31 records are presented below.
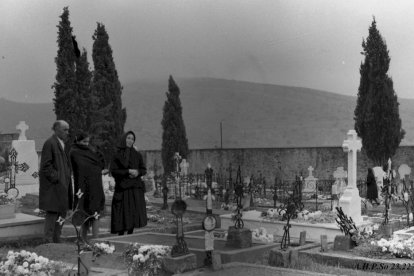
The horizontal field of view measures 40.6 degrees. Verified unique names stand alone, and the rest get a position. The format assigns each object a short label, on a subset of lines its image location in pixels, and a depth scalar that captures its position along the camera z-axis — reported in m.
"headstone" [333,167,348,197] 17.58
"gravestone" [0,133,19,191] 15.20
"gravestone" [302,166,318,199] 19.20
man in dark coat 8.07
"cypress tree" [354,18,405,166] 22.69
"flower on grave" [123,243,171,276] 6.13
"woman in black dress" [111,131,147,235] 8.67
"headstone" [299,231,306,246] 8.52
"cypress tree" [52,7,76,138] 18.53
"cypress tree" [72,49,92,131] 18.73
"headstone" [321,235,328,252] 7.76
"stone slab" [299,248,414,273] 6.71
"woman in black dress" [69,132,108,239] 8.33
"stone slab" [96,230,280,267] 6.83
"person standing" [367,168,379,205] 14.15
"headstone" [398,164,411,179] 18.55
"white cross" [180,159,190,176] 21.83
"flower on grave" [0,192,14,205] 9.30
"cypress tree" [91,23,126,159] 23.09
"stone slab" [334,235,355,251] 7.81
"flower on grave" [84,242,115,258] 5.77
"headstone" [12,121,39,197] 14.86
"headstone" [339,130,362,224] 11.06
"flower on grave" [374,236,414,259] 7.08
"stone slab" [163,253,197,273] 6.10
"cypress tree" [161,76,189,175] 26.64
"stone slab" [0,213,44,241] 8.64
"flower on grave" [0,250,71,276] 4.99
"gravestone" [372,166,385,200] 16.97
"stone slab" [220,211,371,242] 9.89
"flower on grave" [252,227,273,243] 8.94
